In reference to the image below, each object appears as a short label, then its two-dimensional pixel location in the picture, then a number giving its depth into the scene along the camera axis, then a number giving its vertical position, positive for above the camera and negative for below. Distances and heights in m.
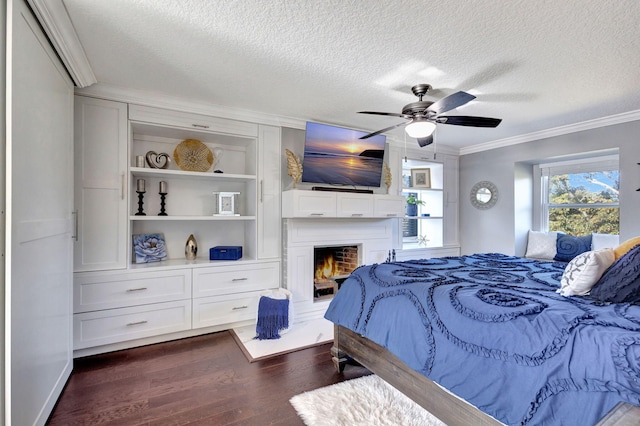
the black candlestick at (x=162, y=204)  3.44 +0.08
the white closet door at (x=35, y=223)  1.46 -0.07
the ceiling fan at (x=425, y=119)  2.62 +0.79
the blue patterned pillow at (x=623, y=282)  1.54 -0.35
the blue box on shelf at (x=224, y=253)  3.42 -0.45
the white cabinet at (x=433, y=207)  5.08 +0.08
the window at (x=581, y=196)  4.01 +0.21
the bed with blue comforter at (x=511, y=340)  1.14 -0.57
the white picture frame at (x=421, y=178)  5.07 +0.54
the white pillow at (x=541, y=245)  4.26 -0.46
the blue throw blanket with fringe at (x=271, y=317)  3.12 -1.06
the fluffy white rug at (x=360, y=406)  1.85 -1.21
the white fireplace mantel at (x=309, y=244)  3.71 -0.41
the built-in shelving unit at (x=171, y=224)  2.82 -0.14
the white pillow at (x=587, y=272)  1.68 -0.32
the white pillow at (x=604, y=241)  3.67 -0.34
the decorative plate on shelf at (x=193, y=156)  3.48 +0.62
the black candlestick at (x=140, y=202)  3.31 +0.10
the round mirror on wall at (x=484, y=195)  4.84 +0.26
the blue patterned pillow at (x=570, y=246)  3.88 -0.43
